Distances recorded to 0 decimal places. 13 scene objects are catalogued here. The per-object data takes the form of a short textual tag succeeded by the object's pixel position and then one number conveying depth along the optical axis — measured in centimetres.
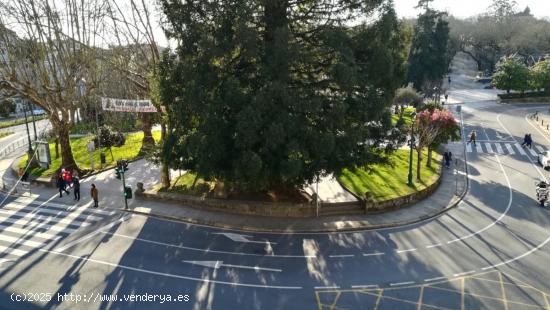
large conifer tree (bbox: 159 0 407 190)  2030
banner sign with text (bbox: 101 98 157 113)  2702
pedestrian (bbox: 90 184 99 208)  2547
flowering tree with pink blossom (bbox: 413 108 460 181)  3117
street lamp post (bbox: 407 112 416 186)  2855
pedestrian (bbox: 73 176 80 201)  2627
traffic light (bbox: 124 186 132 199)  2473
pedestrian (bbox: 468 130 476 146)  4331
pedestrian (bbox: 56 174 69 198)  2728
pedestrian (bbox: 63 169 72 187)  2817
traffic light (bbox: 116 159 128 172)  2464
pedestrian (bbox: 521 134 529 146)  4116
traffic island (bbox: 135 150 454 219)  2392
